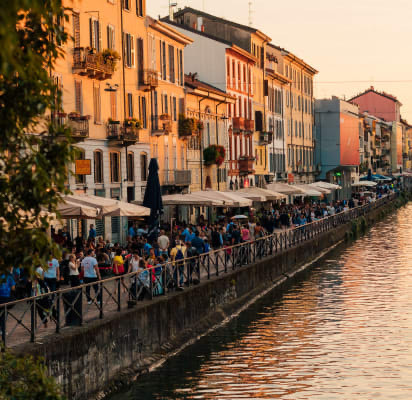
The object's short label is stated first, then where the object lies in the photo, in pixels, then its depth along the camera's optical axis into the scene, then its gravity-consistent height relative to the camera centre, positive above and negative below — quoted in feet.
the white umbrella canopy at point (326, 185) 245.55 -3.41
